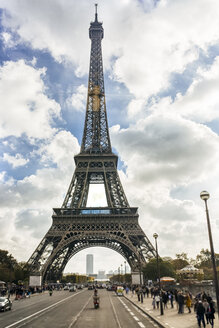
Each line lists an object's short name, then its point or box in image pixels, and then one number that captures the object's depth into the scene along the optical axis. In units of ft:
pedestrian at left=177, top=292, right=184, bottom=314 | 80.12
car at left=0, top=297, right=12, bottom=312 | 95.09
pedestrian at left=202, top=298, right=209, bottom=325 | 53.88
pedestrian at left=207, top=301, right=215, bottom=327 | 52.85
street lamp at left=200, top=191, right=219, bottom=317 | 47.32
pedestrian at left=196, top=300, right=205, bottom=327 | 55.36
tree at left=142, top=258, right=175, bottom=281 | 221.87
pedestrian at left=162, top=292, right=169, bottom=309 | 96.01
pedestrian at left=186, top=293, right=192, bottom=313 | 84.45
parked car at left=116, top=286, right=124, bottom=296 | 179.73
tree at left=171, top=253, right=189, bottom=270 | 352.28
